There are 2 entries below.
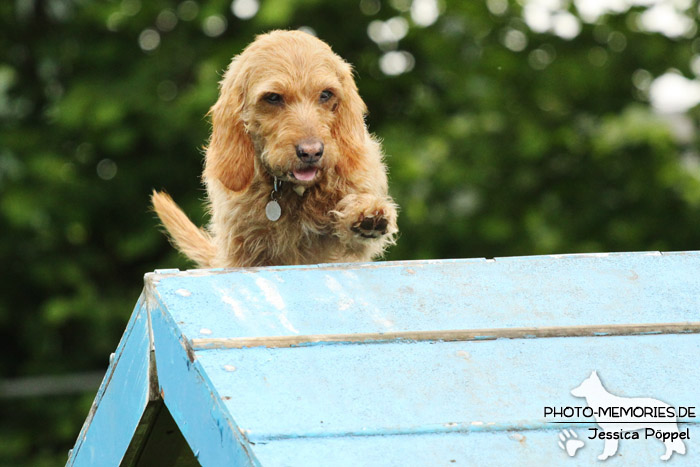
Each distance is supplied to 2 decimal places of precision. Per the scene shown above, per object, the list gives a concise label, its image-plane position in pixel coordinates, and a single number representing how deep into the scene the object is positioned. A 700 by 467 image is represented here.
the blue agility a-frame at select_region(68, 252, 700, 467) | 4.14
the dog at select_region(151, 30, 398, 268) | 6.82
